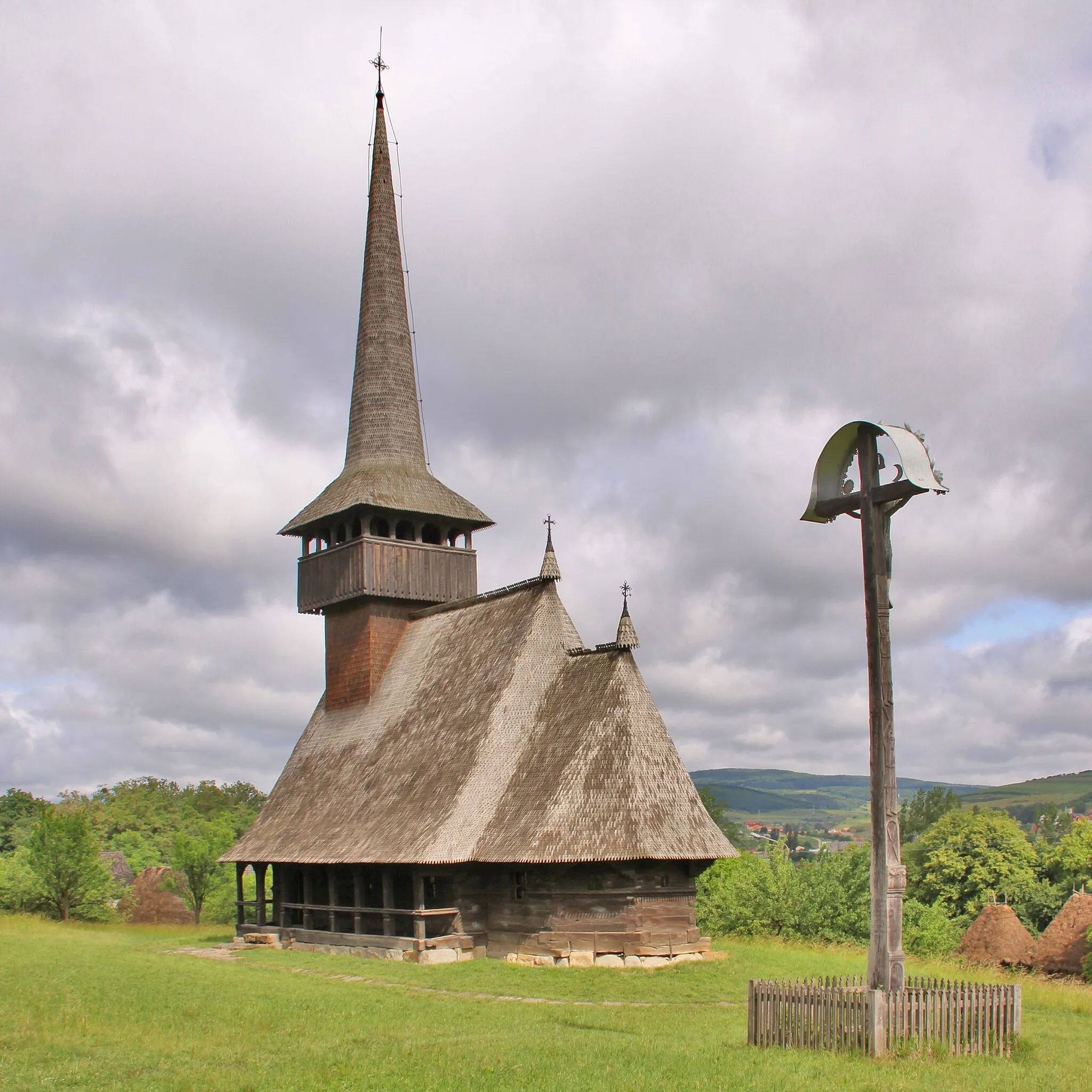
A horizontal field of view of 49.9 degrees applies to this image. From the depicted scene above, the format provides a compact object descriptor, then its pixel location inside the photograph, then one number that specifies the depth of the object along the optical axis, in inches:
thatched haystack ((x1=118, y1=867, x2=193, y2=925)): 2160.4
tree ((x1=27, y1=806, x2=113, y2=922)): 1754.4
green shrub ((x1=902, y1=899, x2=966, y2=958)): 1466.5
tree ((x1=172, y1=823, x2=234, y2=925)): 2084.9
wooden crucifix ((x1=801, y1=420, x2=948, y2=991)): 575.5
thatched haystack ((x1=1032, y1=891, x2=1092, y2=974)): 1766.7
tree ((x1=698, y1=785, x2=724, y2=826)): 2402.8
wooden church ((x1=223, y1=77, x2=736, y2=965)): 994.1
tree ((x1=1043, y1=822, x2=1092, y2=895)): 2487.7
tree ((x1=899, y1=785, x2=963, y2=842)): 4165.8
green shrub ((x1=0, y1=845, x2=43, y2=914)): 1820.9
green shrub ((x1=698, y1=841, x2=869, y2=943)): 1295.5
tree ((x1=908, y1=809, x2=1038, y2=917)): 2527.1
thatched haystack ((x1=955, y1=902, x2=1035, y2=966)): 1792.6
